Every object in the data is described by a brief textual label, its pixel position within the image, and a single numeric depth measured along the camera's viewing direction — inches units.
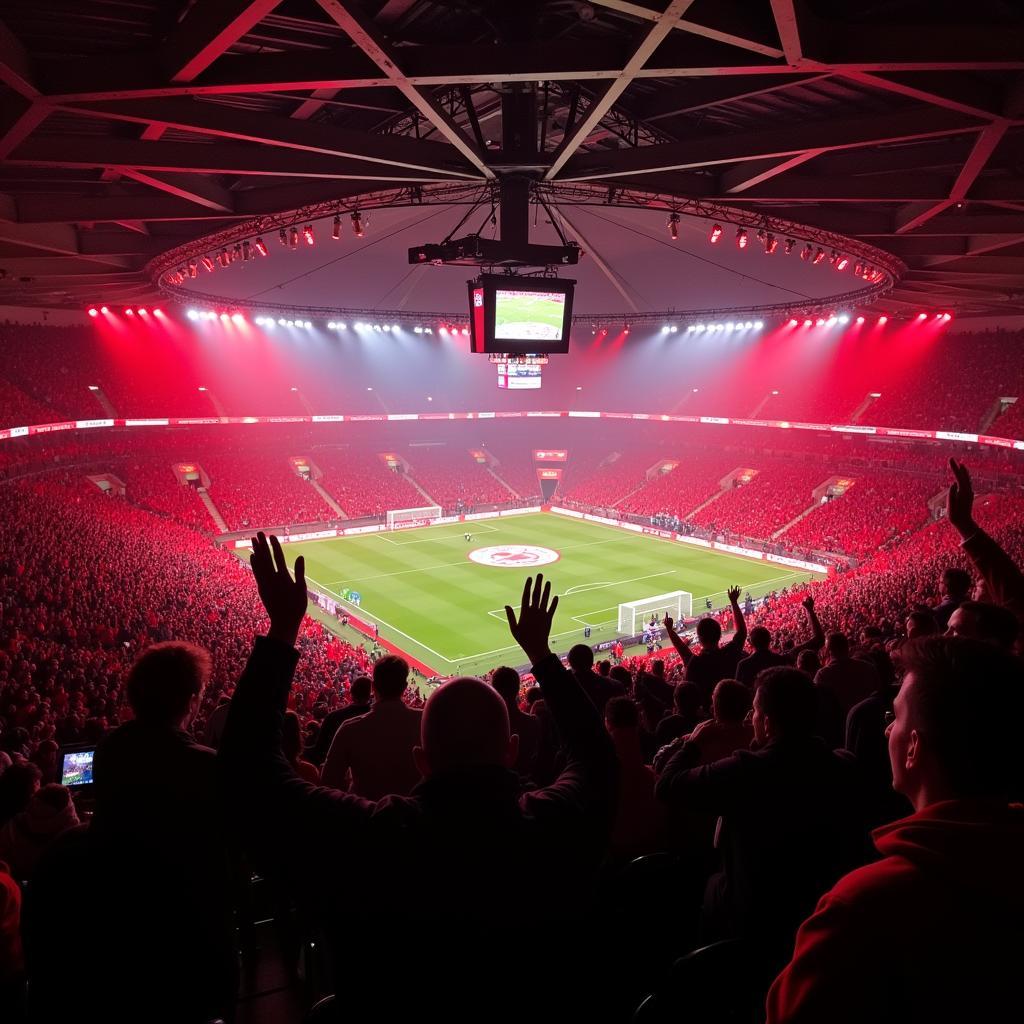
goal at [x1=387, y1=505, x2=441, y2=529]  1882.4
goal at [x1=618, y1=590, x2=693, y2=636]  1091.9
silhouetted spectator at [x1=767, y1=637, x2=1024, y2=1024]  50.8
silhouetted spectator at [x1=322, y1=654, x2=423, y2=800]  174.9
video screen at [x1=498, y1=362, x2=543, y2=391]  1061.8
